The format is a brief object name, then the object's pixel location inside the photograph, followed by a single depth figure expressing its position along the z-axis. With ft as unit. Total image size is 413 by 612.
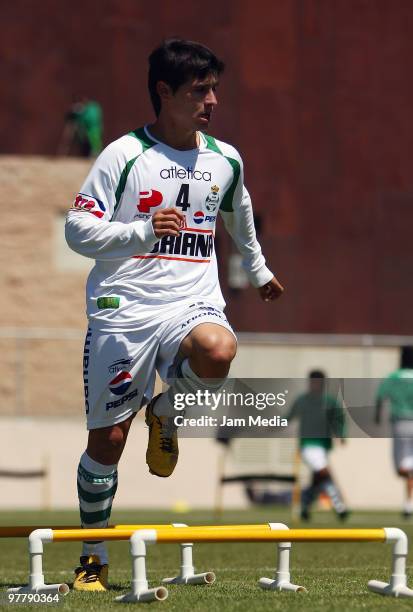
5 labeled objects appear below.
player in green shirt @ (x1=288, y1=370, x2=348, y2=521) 118.75
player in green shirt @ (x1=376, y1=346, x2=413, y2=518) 123.65
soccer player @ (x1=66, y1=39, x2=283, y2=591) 47.03
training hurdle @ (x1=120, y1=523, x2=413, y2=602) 42.39
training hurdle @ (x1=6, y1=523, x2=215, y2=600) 43.93
